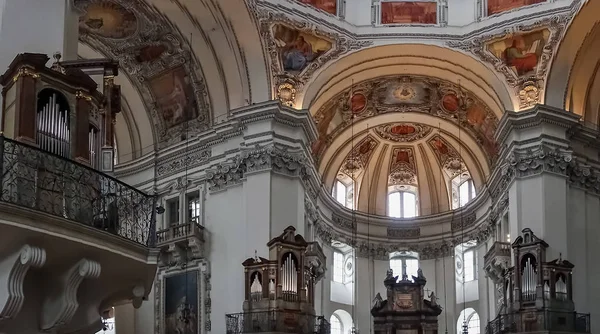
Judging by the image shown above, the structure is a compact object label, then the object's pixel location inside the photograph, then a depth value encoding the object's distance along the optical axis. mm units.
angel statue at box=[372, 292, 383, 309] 31641
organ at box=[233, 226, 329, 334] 22953
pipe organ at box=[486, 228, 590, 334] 23000
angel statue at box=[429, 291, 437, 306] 31389
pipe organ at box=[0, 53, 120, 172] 11477
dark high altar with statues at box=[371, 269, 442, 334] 31250
